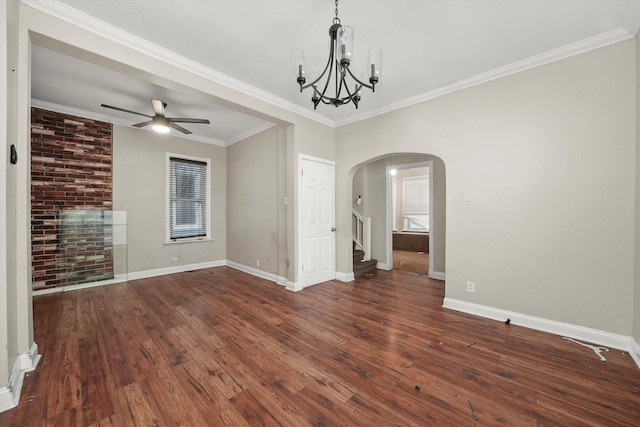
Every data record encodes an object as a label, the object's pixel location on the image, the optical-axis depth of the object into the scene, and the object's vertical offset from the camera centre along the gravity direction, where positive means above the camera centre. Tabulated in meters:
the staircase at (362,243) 5.29 -0.72
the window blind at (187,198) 5.12 +0.31
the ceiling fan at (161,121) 3.39 +1.35
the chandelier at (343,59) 1.69 +1.15
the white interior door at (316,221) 4.05 -0.15
